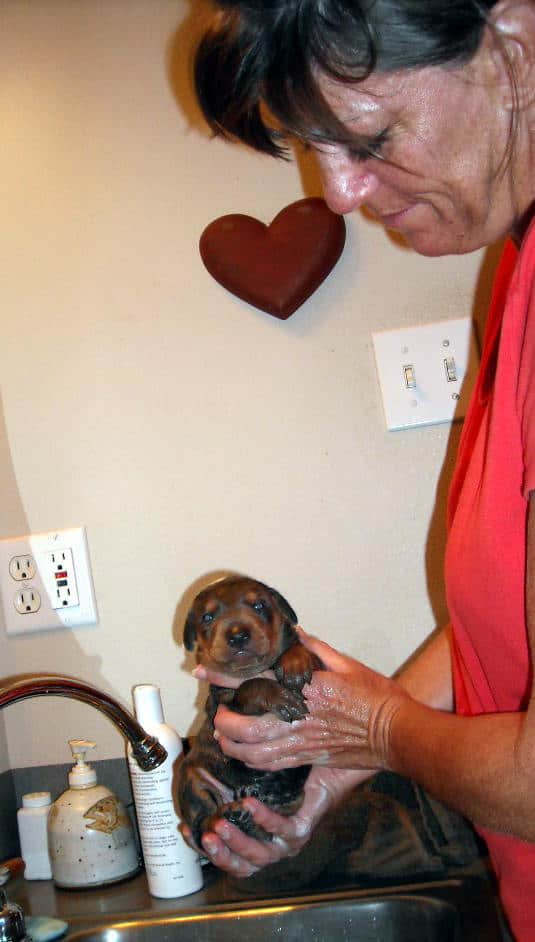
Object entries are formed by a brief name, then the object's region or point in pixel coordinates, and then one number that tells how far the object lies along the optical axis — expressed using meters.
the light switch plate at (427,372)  1.26
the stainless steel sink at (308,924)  1.02
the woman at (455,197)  0.69
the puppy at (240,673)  0.97
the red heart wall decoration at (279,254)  1.25
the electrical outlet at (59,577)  1.28
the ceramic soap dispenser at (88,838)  1.13
